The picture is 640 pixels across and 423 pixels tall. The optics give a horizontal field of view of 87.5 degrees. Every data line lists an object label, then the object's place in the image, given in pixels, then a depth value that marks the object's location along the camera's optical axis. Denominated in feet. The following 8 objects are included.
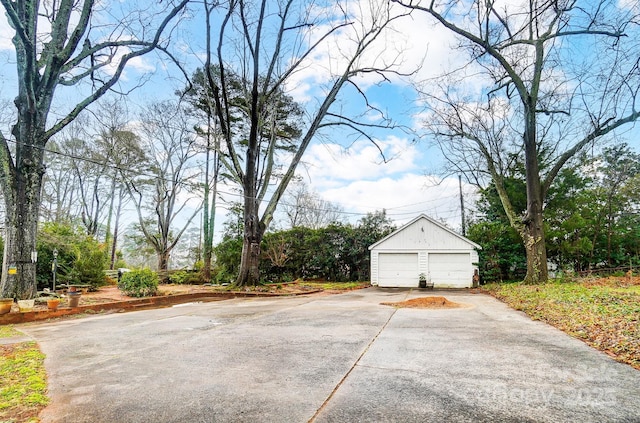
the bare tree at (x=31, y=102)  24.21
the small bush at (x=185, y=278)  52.18
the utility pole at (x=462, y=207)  64.85
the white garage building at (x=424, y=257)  50.34
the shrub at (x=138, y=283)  32.63
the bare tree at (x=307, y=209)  88.17
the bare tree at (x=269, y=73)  39.17
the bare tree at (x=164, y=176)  60.34
